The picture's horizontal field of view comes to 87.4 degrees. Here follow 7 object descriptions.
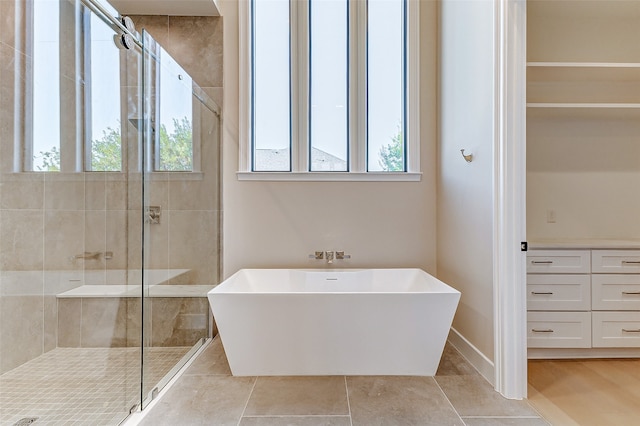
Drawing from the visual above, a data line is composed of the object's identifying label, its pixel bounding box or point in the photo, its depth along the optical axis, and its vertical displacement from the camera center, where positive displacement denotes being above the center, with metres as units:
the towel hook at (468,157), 2.33 +0.39
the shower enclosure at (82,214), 1.64 +0.00
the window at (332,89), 3.01 +1.14
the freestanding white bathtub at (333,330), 2.02 -0.72
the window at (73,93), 1.73 +0.66
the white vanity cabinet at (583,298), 2.36 -0.60
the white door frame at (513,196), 1.89 +0.10
